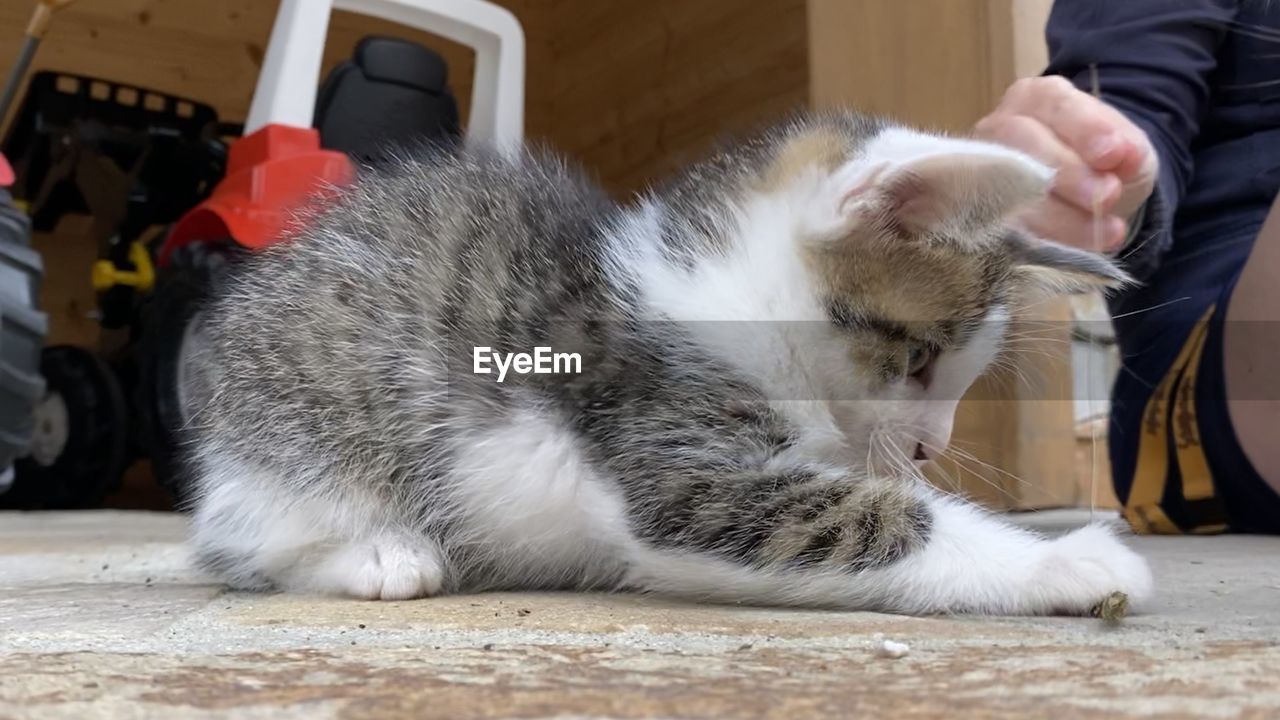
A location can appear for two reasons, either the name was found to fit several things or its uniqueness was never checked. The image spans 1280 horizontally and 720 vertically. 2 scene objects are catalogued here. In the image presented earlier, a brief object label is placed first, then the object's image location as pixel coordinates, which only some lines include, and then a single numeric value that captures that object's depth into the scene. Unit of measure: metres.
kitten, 0.42
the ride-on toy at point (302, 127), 0.73
